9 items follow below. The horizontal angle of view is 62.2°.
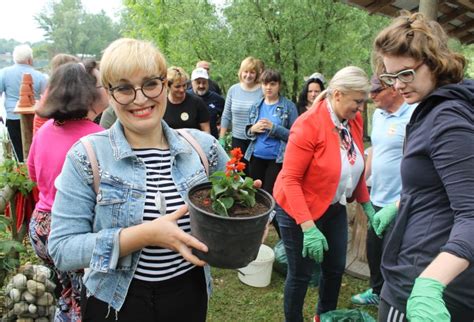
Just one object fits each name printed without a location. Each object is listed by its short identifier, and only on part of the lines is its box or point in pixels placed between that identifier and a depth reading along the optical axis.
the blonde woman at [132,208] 1.33
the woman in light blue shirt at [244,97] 4.96
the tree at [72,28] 63.41
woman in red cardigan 2.44
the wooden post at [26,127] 3.67
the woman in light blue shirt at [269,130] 4.43
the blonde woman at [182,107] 4.21
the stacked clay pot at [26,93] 3.73
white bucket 3.65
